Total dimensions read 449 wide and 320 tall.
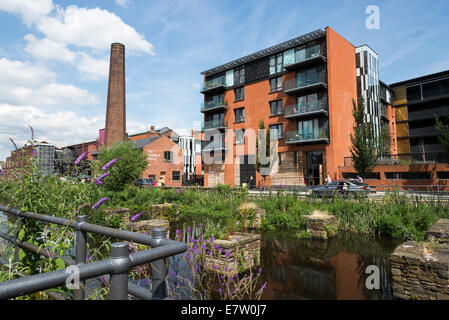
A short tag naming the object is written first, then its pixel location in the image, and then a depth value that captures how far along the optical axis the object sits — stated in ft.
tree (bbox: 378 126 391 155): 94.48
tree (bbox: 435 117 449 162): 68.90
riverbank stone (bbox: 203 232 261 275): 16.70
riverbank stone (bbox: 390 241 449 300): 12.96
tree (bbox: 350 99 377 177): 70.90
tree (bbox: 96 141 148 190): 52.95
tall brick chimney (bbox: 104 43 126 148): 127.95
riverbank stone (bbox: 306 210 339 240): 26.50
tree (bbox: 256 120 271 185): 89.56
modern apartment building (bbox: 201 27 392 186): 83.71
